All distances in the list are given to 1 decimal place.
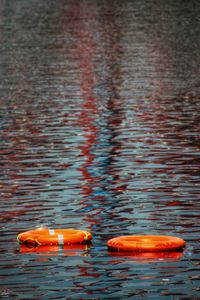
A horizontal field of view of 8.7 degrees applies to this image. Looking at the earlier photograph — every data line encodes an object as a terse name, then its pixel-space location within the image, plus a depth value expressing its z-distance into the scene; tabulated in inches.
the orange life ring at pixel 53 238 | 1094.4
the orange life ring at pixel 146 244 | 1060.5
